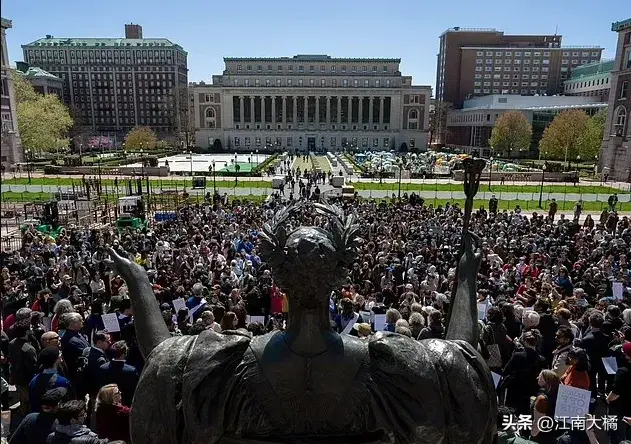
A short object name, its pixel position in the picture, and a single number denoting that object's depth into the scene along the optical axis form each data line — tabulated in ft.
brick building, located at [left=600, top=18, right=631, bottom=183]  197.36
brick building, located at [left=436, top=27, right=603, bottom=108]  432.25
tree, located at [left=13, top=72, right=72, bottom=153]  221.46
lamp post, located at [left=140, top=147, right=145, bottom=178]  173.01
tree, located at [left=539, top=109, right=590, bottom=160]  223.92
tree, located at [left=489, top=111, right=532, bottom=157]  270.05
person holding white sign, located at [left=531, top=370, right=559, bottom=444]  19.17
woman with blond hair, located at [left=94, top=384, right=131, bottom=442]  16.89
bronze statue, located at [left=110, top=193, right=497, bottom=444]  7.72
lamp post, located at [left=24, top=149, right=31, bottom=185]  199.69
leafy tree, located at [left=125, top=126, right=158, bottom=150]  274.16
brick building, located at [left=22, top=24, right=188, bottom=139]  452.76
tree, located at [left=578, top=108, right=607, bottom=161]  223.30
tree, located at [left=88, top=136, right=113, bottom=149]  359.17
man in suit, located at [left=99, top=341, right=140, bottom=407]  19.93
